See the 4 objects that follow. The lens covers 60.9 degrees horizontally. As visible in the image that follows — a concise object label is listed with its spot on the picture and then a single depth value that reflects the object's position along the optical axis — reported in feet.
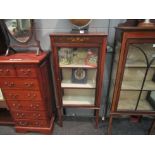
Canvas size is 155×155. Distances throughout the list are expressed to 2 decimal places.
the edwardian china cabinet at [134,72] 4.02
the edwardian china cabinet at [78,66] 4.45
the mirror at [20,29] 4.83
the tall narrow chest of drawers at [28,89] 4.59
